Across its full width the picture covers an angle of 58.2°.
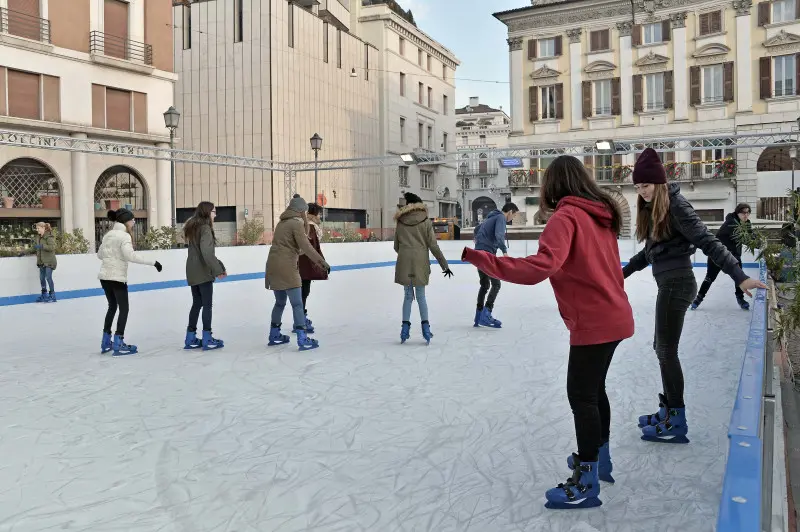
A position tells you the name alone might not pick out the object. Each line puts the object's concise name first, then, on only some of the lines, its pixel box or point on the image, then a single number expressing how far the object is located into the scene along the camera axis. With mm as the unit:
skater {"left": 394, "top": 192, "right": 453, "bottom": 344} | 7391
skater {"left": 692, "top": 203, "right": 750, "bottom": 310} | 9336
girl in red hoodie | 2959
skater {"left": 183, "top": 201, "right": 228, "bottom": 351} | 7246
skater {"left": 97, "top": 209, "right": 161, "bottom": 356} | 7059
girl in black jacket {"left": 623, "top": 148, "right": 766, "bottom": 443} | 3715
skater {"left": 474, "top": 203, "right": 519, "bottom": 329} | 8781
